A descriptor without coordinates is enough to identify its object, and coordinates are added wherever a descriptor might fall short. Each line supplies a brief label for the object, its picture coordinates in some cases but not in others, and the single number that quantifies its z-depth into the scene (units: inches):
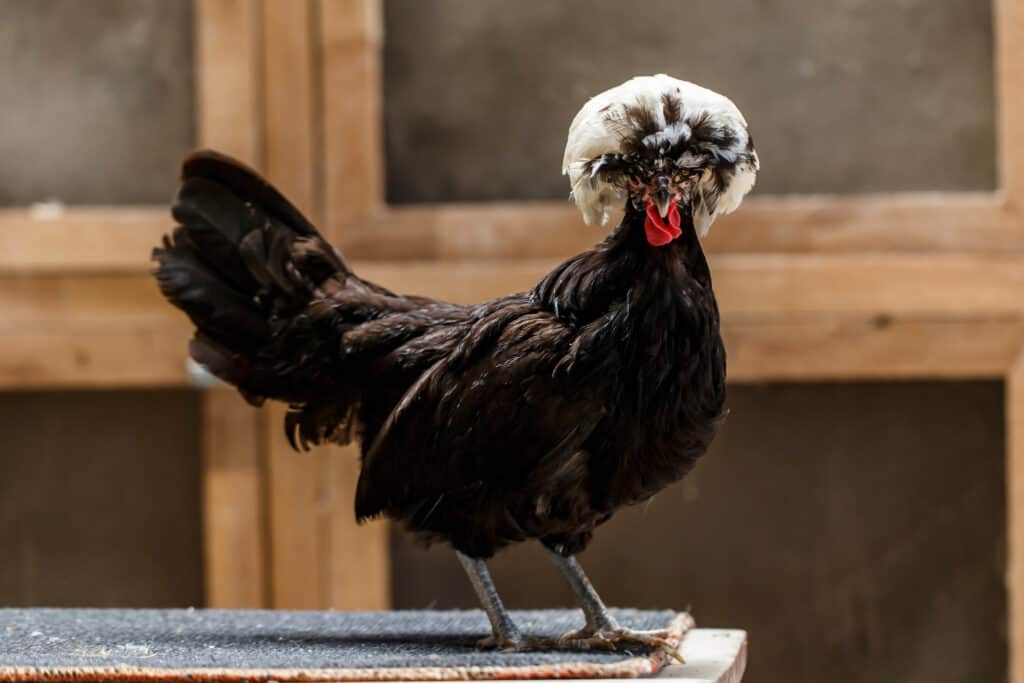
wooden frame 170.6
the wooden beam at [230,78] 172.6
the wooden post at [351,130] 173.0
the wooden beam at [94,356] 174.9
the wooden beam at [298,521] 174.4
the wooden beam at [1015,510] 170.1
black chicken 94.0
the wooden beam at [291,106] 173.3
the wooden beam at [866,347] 170.9
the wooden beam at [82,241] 175.0
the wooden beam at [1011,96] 169.6
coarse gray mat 93.3
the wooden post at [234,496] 174.2
